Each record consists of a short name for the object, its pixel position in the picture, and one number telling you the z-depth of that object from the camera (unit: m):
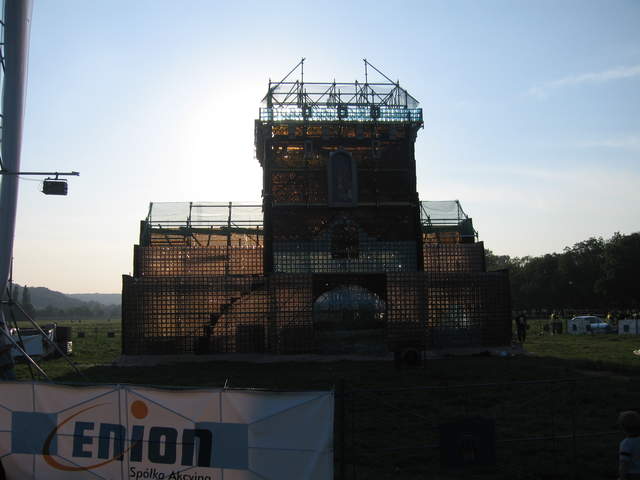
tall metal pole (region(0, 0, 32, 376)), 17.25
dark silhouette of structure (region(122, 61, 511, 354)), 35.41
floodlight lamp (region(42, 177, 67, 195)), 17.39
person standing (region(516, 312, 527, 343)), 39.31
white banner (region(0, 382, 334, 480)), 9.32
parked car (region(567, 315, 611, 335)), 54.62
